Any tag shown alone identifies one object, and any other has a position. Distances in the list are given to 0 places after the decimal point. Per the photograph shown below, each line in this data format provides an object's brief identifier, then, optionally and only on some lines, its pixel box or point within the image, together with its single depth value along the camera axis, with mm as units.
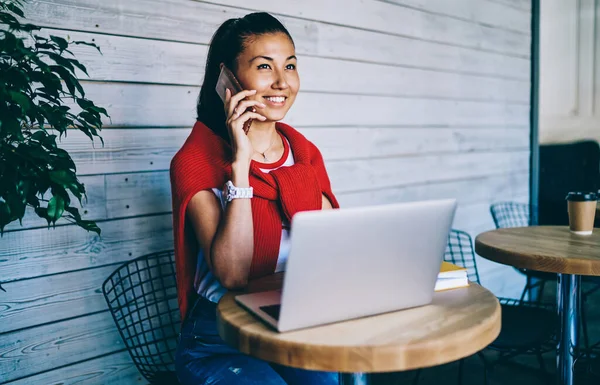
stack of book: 1325
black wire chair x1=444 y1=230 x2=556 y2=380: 1911
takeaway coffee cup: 1967
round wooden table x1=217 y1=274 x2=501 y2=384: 954
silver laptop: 927
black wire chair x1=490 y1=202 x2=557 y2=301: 3359
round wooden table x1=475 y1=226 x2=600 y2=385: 1641
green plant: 1120
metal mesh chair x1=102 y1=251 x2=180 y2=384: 1962
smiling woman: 1396
